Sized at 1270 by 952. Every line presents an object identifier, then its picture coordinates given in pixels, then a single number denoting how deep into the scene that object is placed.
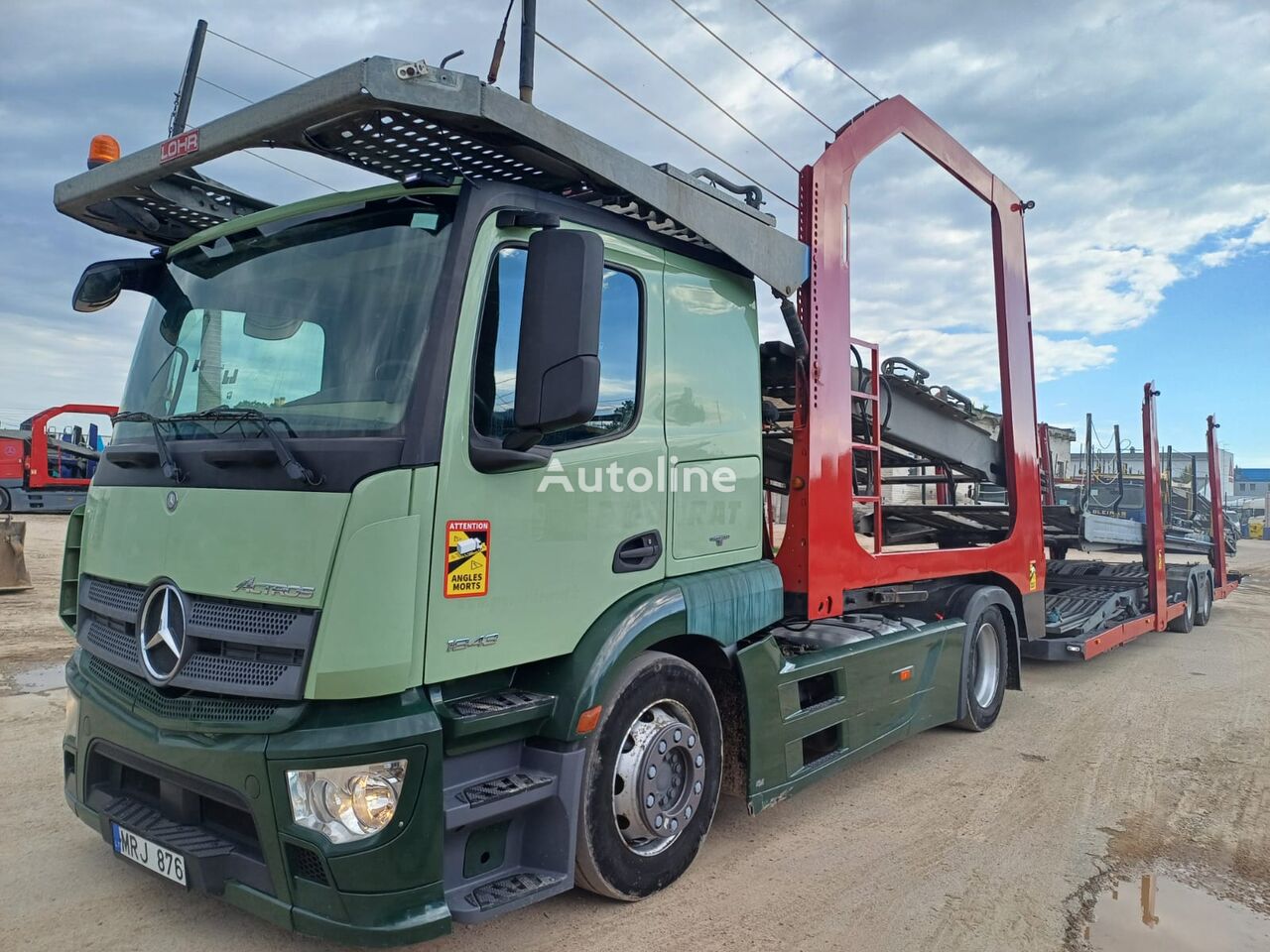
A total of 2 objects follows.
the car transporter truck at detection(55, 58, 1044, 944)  2.62
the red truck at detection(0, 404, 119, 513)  23.44
